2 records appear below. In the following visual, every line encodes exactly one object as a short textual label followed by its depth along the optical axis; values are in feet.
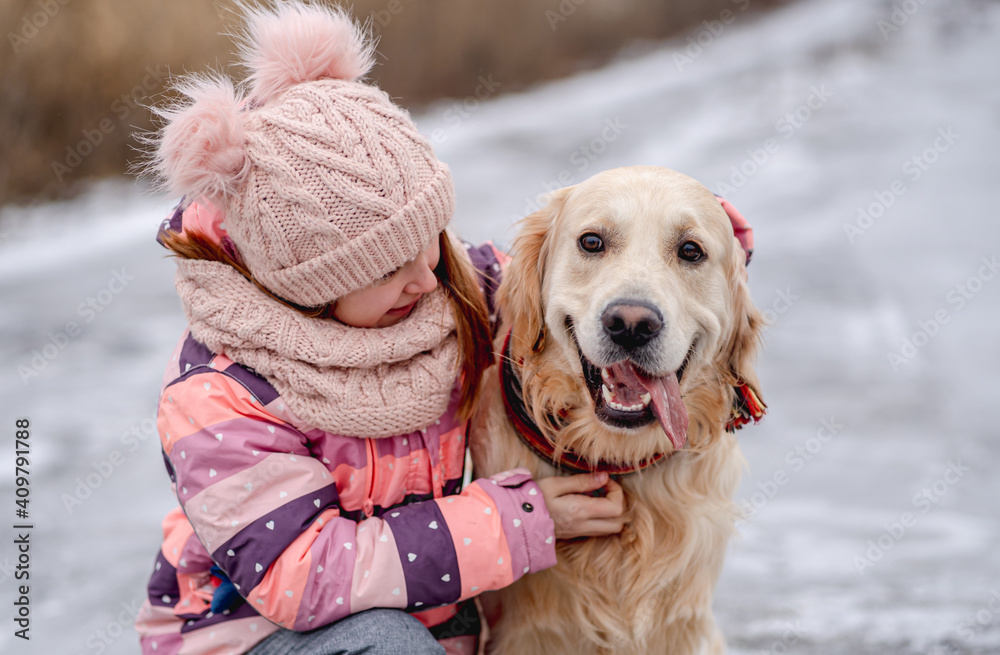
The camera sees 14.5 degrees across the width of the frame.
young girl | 9.25
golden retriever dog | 9.41
